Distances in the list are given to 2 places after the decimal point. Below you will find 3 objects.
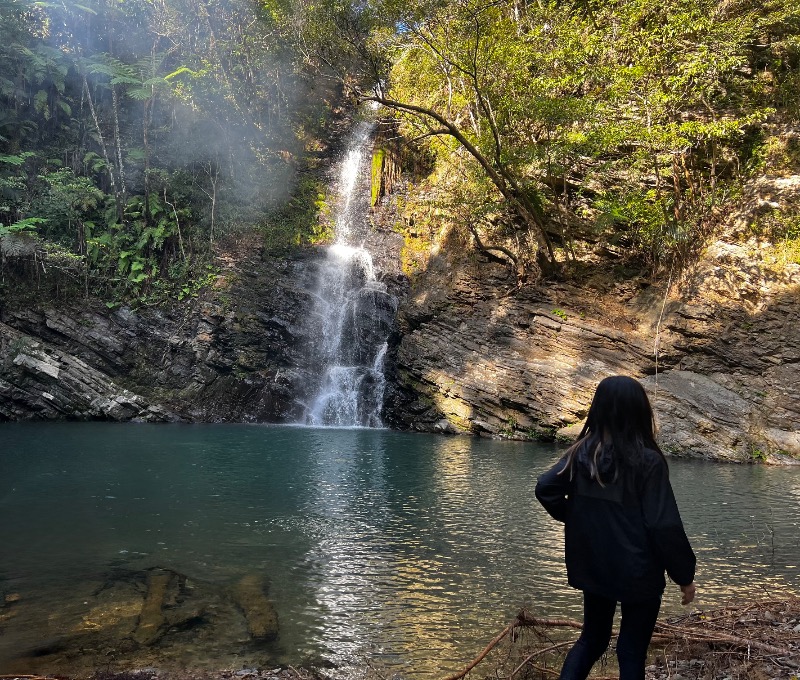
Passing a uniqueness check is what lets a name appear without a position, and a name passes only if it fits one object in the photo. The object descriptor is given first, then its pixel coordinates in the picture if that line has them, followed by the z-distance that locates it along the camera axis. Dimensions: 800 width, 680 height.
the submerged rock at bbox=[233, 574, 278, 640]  4.94
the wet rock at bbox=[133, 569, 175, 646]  4.79
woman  2.53
